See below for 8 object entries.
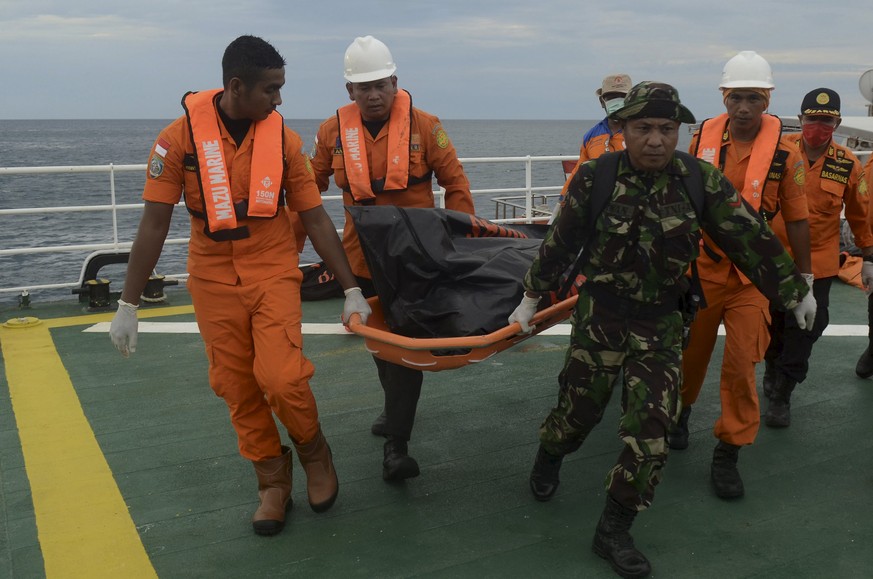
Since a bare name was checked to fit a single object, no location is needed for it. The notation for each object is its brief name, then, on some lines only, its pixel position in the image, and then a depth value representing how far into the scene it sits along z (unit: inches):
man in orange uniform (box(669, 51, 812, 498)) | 154.3
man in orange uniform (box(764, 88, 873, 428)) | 193.5
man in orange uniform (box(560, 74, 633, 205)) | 207.8
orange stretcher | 129.0
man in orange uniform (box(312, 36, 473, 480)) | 162.1
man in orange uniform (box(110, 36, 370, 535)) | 133.6
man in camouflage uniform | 126.3
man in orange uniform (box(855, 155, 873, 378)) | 218.3
